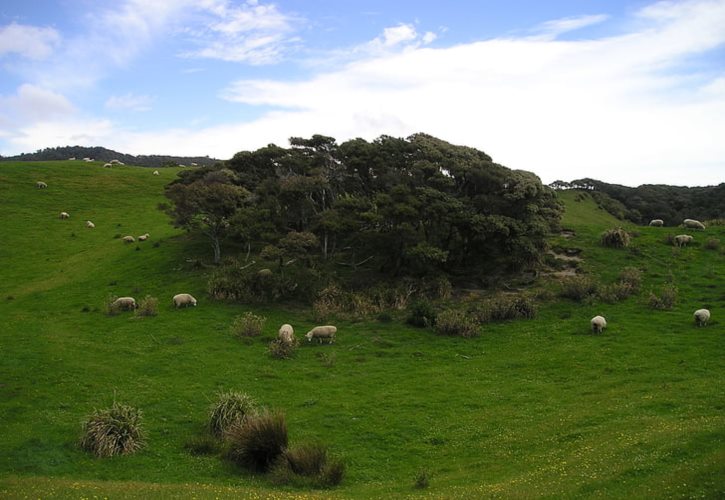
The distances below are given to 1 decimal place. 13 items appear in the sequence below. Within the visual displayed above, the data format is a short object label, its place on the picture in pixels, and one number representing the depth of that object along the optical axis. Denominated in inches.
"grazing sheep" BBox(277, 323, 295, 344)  1106.7
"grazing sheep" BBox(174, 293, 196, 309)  1379.2
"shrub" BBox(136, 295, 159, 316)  1322.6
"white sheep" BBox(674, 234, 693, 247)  1744.6
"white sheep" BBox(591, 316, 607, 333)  1145.4
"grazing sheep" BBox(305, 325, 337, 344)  1168.8
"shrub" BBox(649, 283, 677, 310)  1280.8
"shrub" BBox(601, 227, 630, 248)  1732.3
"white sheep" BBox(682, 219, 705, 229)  1931.6
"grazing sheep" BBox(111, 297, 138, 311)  1375.5
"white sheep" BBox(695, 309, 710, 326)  1120.8
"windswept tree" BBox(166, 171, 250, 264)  1566.2
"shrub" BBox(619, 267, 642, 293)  1403.2
